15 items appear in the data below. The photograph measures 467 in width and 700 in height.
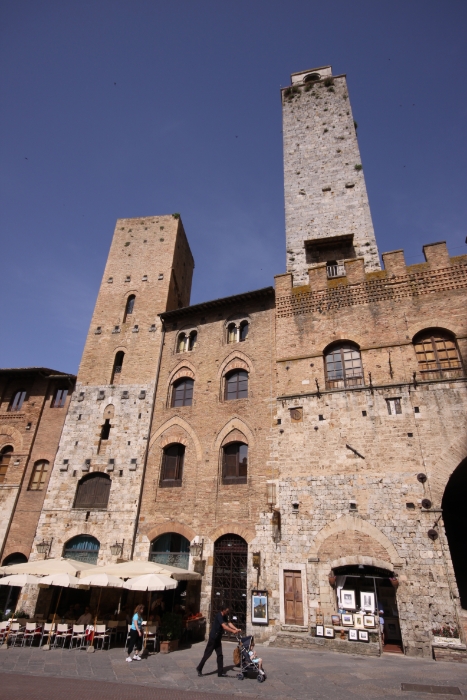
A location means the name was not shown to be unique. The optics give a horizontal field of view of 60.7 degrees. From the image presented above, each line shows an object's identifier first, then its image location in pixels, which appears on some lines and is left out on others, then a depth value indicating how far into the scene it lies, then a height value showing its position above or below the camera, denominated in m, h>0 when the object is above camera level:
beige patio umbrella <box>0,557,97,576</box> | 11.89 +0.22
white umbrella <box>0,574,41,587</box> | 11.84 -0.14
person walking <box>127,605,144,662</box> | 9.70 -1.18
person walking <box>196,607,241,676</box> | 8.17 -1.02
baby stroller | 7.92 -1.39
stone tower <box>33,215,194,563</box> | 15.61 +6.94
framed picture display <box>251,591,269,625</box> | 12.05 -0.60
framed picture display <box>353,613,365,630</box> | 10.86 -0.75
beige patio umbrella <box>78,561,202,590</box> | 11.57 +0.24
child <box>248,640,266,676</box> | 7.96 -1.32
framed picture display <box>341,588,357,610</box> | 11.23 -0.27
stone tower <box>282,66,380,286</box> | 18.05 +17.92
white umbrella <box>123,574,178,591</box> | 10.56 -0.07
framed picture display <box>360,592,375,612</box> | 11.06 -0.29
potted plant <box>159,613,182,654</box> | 10.82 -1.22
